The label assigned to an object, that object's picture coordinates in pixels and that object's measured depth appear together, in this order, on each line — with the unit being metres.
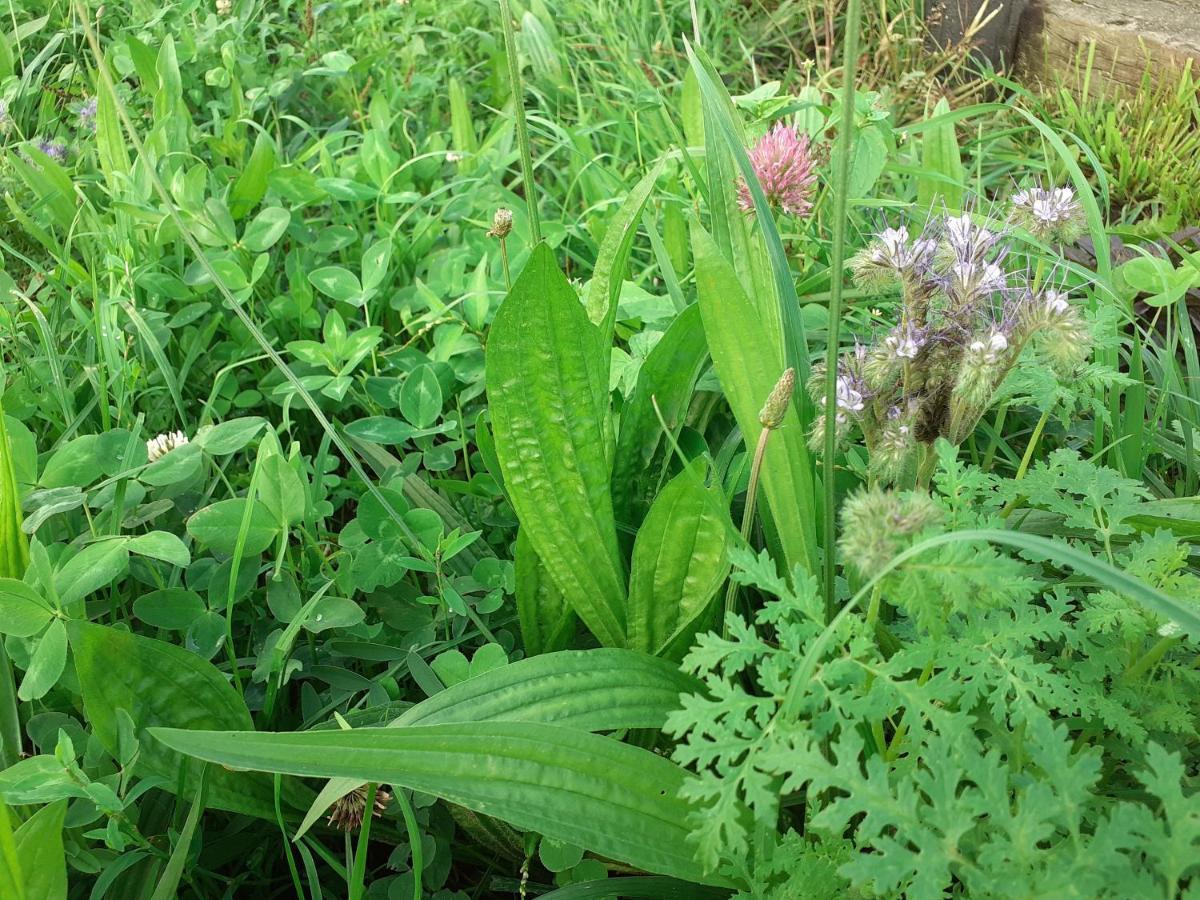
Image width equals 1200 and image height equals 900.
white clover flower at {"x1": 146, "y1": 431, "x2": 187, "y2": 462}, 0.48
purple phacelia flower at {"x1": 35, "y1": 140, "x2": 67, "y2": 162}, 0.71
